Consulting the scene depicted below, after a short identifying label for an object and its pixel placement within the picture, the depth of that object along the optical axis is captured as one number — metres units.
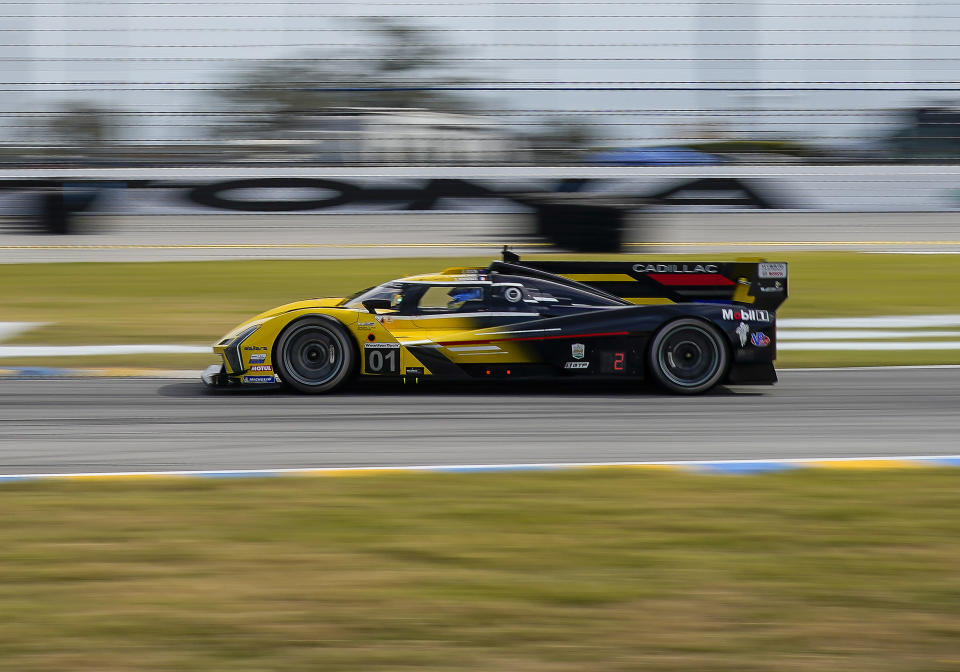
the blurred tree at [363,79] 41.00
